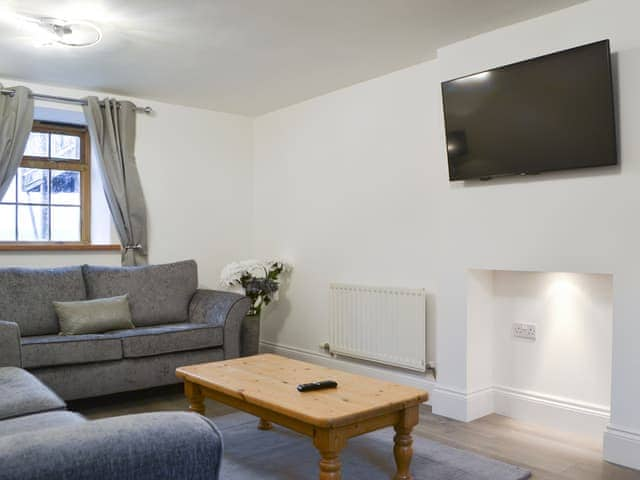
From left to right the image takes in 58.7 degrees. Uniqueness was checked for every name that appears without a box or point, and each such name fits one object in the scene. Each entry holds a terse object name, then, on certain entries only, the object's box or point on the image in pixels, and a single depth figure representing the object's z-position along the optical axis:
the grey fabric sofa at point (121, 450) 0.93
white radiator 3.81
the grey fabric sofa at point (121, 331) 3.40
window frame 4.47
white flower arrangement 4.57
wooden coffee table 2.16
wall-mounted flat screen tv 2.70
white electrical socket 3.38
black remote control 2.50
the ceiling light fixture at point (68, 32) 3.12
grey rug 2.57
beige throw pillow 3.71
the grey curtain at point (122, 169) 4.50
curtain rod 4.12
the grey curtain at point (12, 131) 4.08
